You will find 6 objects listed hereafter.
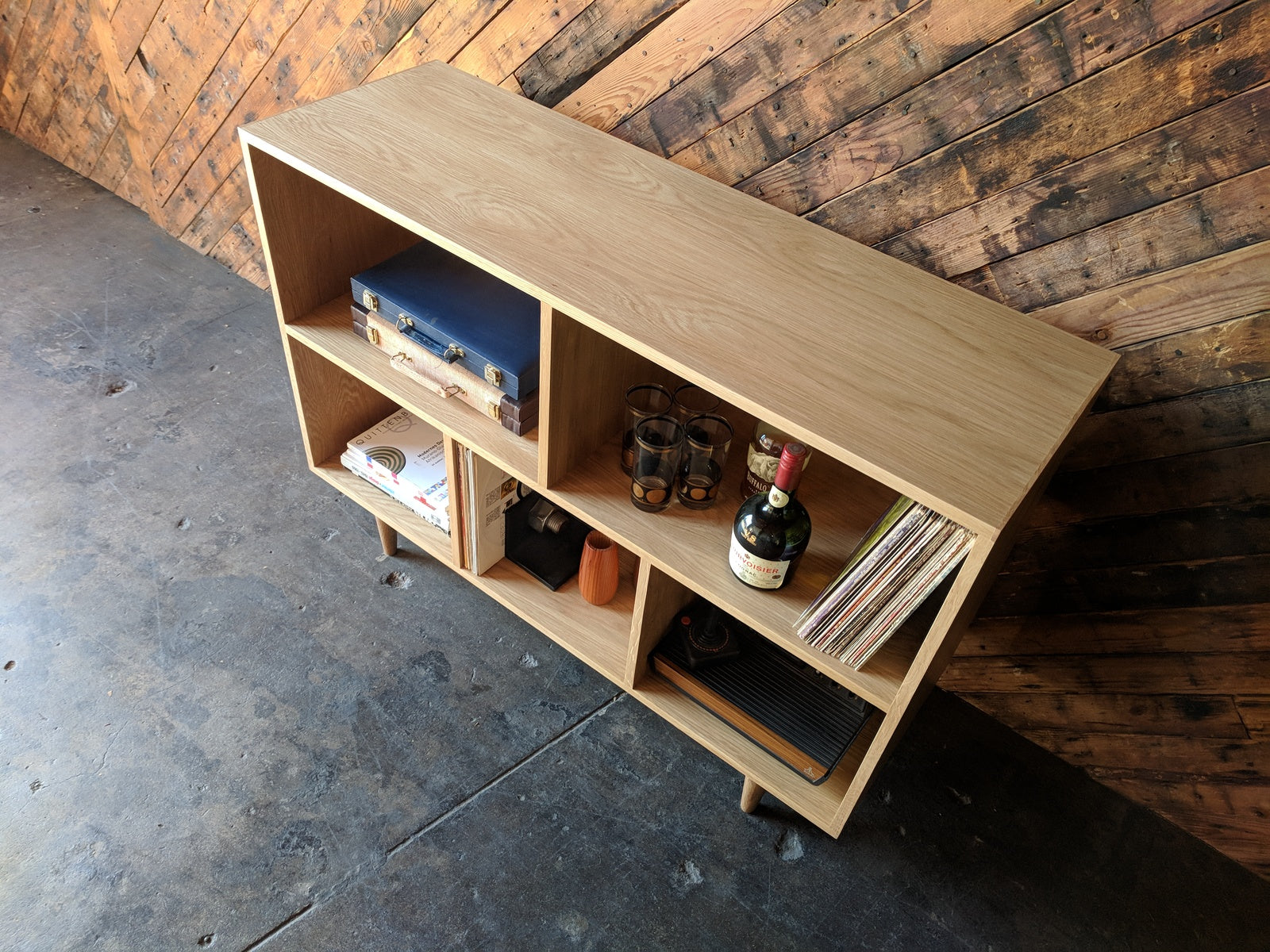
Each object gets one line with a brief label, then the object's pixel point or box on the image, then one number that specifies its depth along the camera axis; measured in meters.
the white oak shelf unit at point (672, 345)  1.14
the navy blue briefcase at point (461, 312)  1.49
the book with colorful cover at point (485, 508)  1.66
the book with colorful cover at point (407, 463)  1.86
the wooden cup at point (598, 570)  1.68
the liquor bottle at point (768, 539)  1.29
